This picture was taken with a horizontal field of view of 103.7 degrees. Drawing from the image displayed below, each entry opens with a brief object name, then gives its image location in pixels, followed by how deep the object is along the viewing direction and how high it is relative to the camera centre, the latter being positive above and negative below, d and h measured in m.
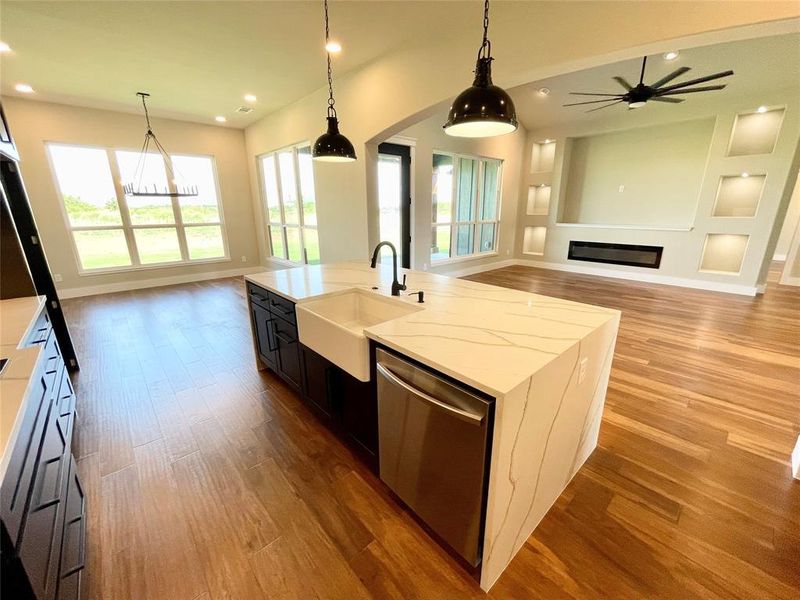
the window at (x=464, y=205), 6.04 +0.16
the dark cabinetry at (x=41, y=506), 0.77 -0.86
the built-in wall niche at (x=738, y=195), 5.20 +0.26
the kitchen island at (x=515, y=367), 1.09 -0.58
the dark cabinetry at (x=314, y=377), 1.72 -1.01
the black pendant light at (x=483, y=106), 1.39 +0.47
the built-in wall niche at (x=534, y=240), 7.78 -0.67
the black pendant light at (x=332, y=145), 2.38 +0.51
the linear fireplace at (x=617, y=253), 6.16 -0.84
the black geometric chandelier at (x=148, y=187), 4.94 +0.54
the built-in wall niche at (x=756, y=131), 4.90 +1.24
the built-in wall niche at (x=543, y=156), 7.29 +1.29
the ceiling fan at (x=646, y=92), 3.77 +1.47
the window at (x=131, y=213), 5.19 +0.04
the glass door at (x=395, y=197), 5.13 +0.27
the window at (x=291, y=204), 5.46 +0.20
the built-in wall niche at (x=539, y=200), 7.59 +0.30
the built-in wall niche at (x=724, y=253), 5.37 -0.70
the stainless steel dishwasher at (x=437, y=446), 1.11 -0.90
